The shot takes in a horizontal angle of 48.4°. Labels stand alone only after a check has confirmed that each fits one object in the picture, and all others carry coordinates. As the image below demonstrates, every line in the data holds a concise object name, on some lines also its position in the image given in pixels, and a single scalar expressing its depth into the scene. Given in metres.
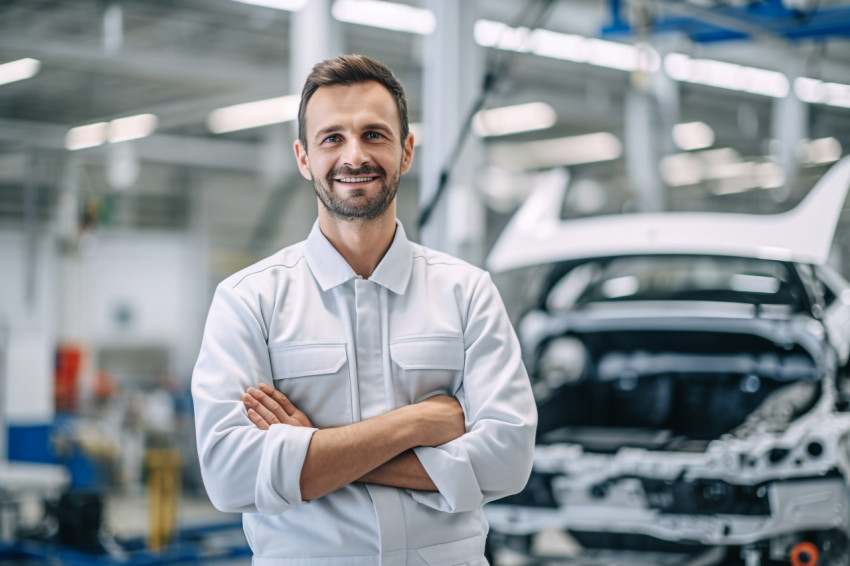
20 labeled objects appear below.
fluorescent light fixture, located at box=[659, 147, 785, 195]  14.24
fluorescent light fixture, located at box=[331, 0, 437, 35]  6.37
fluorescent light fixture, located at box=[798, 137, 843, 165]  9.89
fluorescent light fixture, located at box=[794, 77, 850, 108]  8.15
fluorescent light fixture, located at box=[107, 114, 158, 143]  9.04
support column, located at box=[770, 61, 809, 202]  9.78
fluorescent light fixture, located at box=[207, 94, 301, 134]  9.12
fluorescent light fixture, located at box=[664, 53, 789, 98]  9.89
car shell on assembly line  3.74
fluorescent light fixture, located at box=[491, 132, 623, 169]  14.95
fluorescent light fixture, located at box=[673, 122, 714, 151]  13.63
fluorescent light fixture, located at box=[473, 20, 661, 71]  8.64
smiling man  1.69
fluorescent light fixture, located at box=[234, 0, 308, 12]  6.12
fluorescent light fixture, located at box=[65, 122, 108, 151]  9.16
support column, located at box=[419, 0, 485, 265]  5.32
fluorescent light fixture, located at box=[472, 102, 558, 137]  12.72
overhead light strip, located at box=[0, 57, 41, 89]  5.79
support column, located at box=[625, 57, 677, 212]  9.55
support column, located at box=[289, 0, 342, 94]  5.87
